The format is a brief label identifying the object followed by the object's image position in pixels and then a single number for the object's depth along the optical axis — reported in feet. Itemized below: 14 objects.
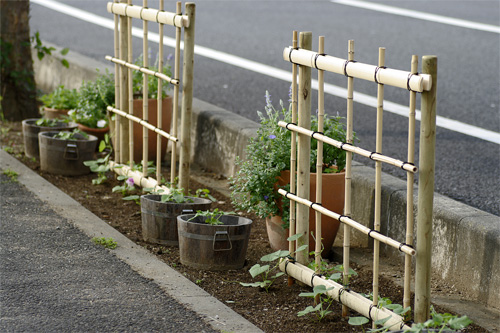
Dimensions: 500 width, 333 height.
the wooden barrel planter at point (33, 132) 36.36
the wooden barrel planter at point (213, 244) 24.05
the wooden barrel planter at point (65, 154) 34.42
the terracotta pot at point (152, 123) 35.77
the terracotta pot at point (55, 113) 40.13
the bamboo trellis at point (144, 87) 27.82
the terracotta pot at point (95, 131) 38.02
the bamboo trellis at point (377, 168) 18.06
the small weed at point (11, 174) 33.12
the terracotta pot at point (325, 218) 24.83
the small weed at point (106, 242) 25.71
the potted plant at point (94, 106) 37.38
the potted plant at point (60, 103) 40.13
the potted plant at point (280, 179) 25.00
